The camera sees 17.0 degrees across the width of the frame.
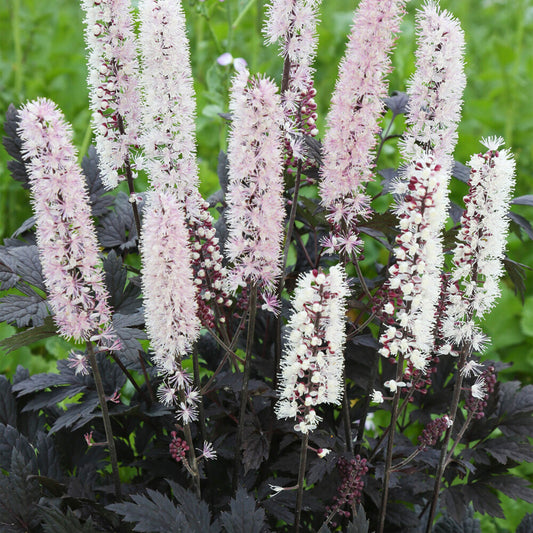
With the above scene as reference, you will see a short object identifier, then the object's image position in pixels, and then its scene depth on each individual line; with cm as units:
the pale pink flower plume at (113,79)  140
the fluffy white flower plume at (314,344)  129
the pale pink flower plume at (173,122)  136
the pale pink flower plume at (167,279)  128
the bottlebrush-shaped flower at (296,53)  138
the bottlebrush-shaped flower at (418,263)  129
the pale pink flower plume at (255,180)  130
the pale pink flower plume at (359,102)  134
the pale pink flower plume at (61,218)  129
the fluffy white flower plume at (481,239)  133
